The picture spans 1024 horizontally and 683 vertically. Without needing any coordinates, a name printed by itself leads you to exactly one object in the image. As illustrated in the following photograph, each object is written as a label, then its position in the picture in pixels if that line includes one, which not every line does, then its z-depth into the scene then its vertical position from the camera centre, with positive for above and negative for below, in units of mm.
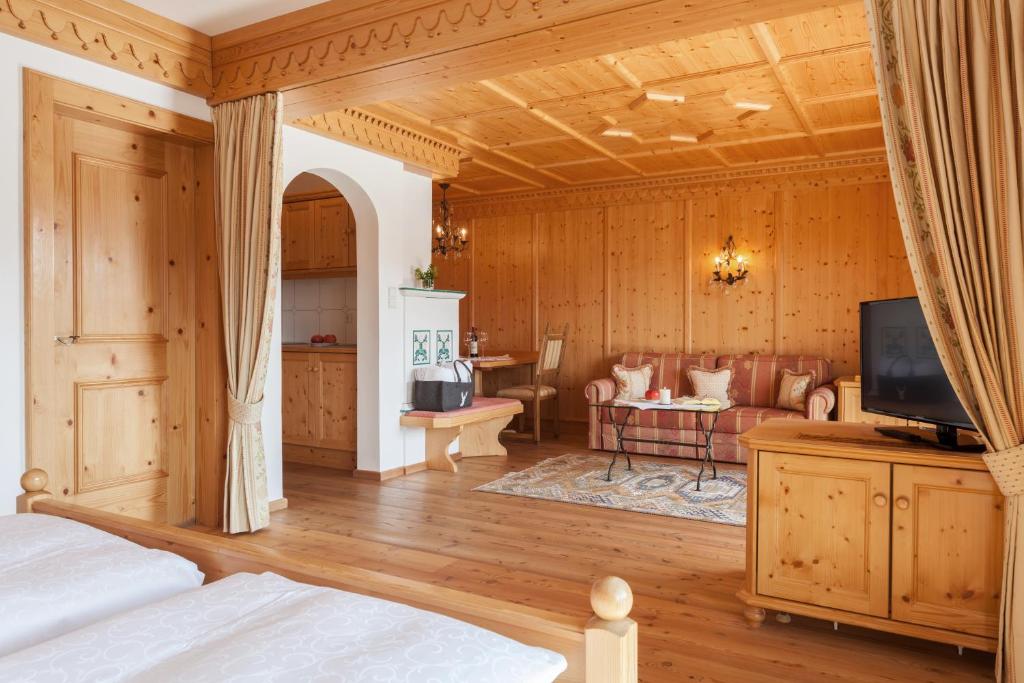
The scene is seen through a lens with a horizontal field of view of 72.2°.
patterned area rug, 4727 -1196
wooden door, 3562 +53
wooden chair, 7285 -541
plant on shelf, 6082 +458
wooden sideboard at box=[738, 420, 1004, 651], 2512 -786
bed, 1238 -567
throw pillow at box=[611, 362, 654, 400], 7098 -529
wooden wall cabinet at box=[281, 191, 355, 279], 6461 +867
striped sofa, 6348 -676
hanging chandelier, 7785 +1078
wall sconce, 7402 +662
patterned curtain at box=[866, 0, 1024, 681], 2189 +399
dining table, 6918 -322
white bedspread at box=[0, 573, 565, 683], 1069 -524
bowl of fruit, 6711 -97
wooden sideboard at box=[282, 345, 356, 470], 5934 -658
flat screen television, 2707 -164
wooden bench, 5742 -871
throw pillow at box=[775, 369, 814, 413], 6480 -561
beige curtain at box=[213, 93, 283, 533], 3975 +363
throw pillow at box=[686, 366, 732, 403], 6865 -531
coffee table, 5332 -850
